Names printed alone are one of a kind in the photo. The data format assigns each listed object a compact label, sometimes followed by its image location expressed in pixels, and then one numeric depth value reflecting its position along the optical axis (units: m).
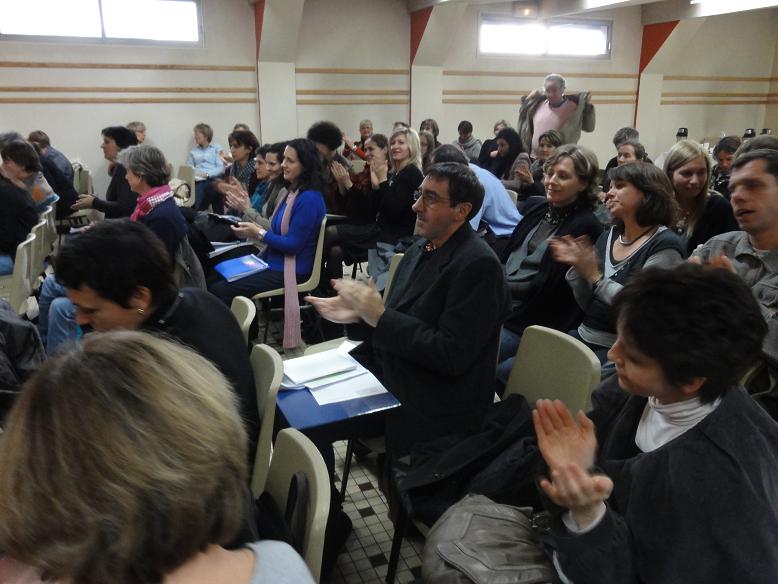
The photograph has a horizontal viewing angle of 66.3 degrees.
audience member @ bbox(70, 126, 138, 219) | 4.89
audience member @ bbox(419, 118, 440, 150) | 7.08
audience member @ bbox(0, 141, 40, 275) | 4.05
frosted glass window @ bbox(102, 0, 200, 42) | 7.14
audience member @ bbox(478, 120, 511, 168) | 7.11
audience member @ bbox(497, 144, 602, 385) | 2.73
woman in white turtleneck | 1.05
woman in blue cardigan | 3.71
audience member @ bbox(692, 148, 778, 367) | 1.90
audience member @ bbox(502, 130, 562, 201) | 5.29
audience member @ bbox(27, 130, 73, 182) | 5.70
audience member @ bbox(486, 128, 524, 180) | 6.48
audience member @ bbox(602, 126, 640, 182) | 5.69
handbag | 1.29
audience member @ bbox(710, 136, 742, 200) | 4.98
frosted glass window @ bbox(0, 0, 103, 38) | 6.69
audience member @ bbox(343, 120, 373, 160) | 7.00
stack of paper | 1.99
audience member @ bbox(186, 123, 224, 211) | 7.46
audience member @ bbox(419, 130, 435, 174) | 6.75
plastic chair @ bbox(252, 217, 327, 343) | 3.78
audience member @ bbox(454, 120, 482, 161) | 7.75
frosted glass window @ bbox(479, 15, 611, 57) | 9.26
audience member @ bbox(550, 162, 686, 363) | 2.39
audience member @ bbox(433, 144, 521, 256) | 3.88
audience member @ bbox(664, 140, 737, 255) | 2.87
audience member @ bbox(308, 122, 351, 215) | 4.63
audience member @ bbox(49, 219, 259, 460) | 1.65
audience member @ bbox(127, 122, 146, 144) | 7.19
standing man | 6.13
